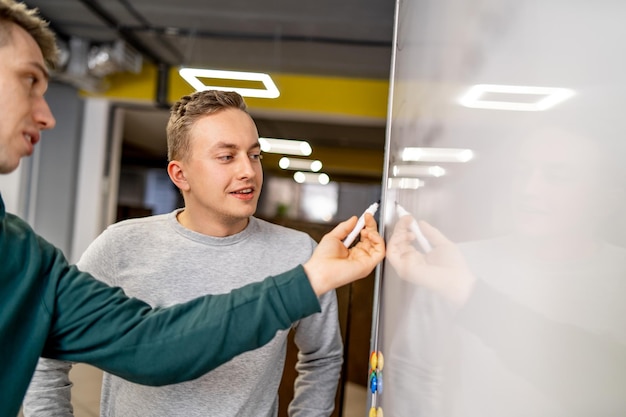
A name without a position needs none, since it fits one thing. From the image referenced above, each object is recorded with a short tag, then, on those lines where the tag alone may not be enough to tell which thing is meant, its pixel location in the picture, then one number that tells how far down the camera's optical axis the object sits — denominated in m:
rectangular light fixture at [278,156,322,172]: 10.35
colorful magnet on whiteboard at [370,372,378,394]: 1.06
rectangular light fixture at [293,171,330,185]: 12.38
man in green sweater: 0.77
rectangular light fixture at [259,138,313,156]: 6.95
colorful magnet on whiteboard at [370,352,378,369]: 1.09
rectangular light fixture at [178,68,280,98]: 3.65
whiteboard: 0.29
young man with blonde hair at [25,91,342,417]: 1.18
